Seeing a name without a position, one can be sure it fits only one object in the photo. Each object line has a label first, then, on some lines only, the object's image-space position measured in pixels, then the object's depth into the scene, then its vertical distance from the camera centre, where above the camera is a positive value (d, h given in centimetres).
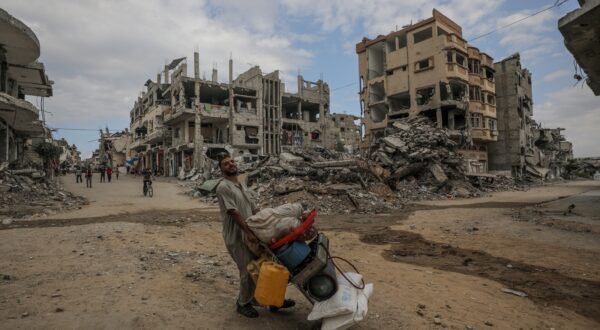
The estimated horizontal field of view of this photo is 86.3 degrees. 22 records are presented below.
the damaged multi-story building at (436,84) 3167 +921
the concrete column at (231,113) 3503 +677
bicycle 1870 -74
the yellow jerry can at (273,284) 270 -93
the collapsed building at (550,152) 4484 +288
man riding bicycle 1869 -16
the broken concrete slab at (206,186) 1881 -67
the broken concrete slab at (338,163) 1761 +51
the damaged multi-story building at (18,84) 1439 +639
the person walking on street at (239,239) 315 -64
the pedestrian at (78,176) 2684 +13
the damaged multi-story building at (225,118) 3356 +663
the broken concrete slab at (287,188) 1506 -68
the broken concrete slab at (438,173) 2142 -15
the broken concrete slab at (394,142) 2323 +218
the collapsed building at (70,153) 6431 +571
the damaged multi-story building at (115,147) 6216 +597
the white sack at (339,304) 265 -111
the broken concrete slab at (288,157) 2078 +109
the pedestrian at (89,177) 2272 +2
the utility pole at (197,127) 3259 +496
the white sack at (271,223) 278 -43
